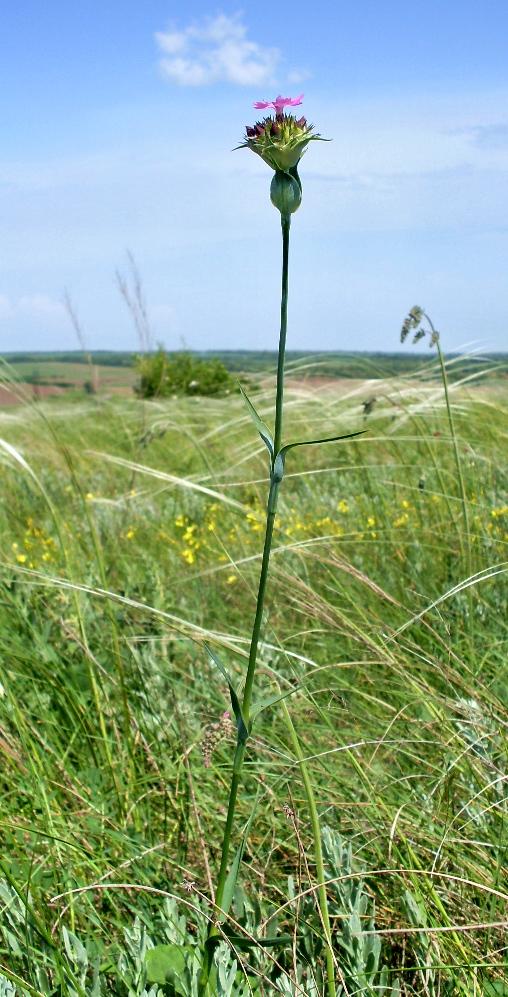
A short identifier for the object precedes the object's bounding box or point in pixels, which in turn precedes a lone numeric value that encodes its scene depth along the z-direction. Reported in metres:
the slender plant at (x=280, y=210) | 0.84
